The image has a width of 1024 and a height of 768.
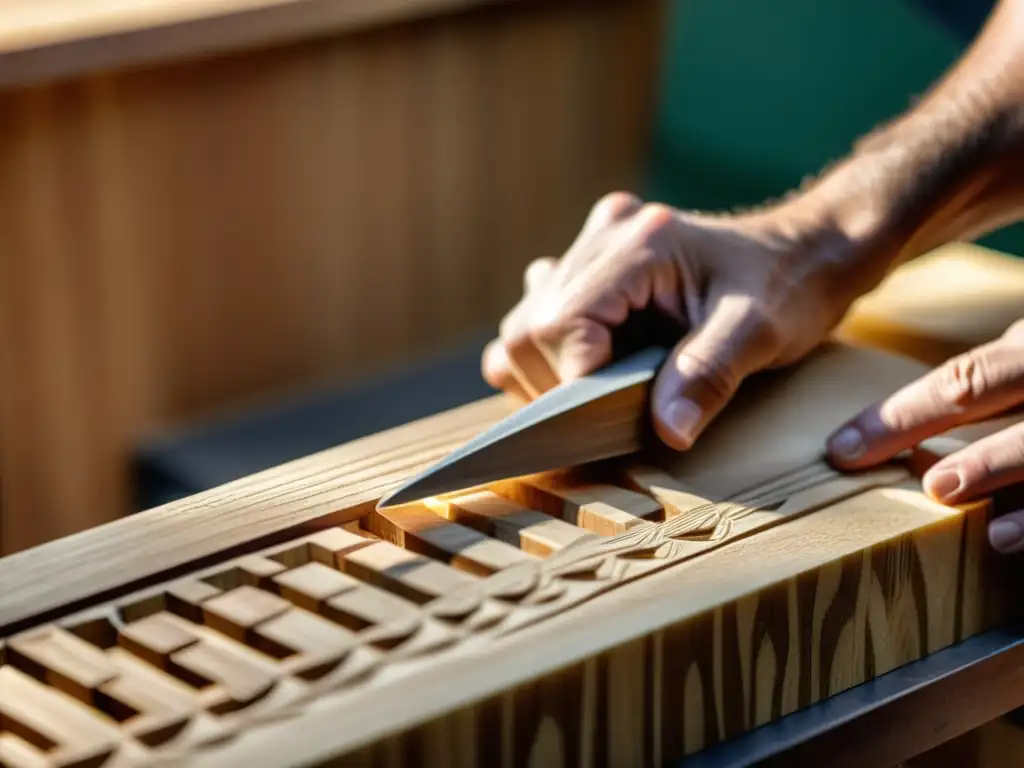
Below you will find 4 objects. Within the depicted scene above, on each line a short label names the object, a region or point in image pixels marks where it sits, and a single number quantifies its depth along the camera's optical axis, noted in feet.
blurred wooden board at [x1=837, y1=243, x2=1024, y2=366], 4.28
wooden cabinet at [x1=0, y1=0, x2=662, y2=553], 6.53
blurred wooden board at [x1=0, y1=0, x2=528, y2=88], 5.89
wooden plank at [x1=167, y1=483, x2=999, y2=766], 3.40
